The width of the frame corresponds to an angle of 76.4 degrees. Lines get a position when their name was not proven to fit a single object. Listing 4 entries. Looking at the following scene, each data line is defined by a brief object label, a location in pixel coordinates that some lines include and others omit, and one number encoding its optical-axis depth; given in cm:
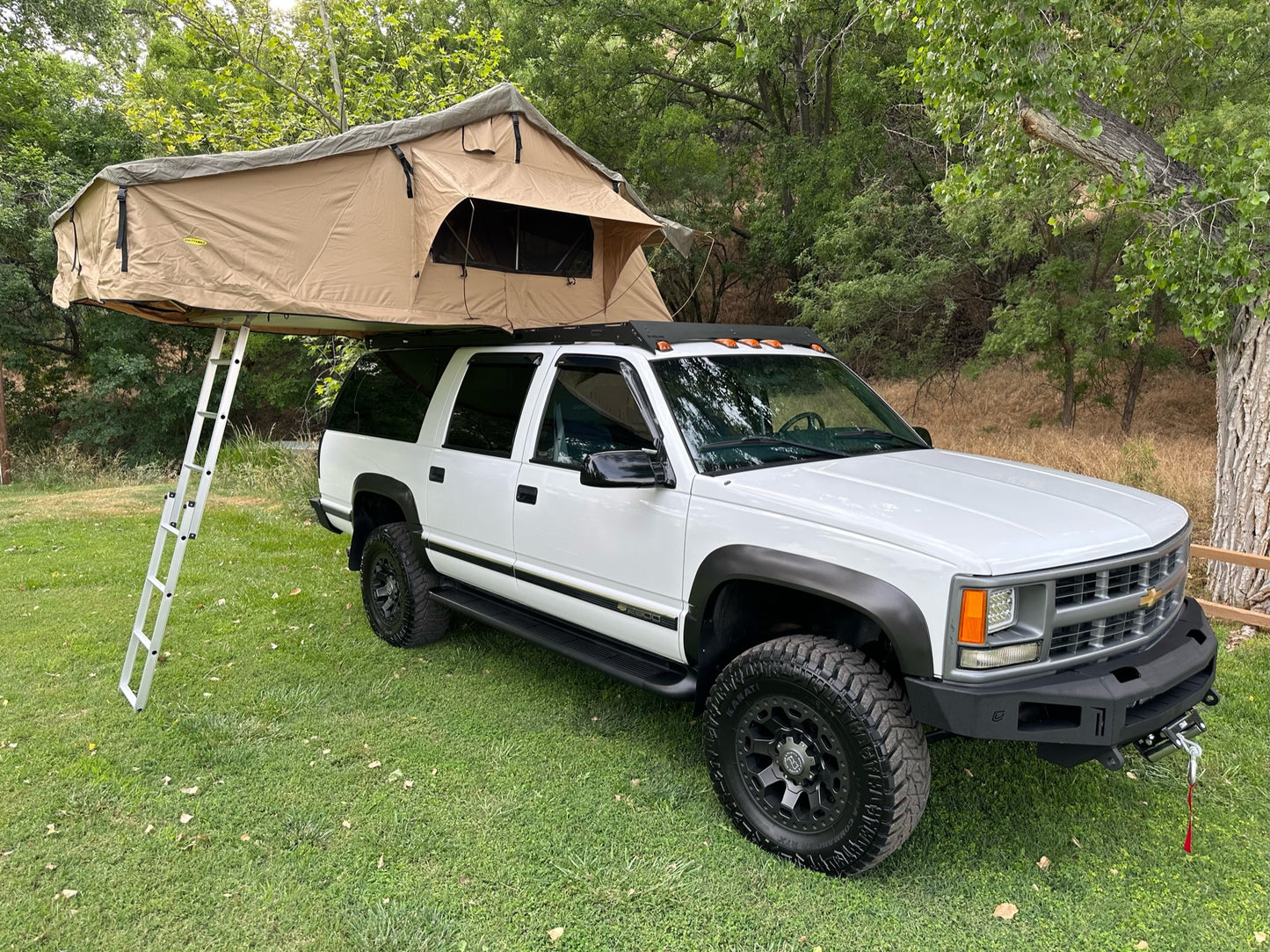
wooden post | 1368
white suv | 268
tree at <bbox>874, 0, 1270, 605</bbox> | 482
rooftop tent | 382
